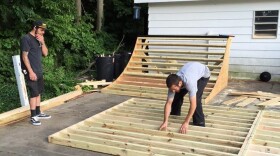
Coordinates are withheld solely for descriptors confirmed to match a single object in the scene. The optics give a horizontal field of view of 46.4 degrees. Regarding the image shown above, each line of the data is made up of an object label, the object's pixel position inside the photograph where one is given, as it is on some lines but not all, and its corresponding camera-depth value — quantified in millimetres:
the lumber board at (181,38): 7945
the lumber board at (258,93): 6730
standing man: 4766
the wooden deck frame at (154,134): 3844
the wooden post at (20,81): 5809
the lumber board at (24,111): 5064
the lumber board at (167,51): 7918
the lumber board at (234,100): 6291
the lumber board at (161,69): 7828
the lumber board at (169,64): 7436
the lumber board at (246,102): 6103
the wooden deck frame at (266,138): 3823
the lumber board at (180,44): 7738
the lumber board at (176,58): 7536
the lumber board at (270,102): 6033
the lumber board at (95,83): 7766
